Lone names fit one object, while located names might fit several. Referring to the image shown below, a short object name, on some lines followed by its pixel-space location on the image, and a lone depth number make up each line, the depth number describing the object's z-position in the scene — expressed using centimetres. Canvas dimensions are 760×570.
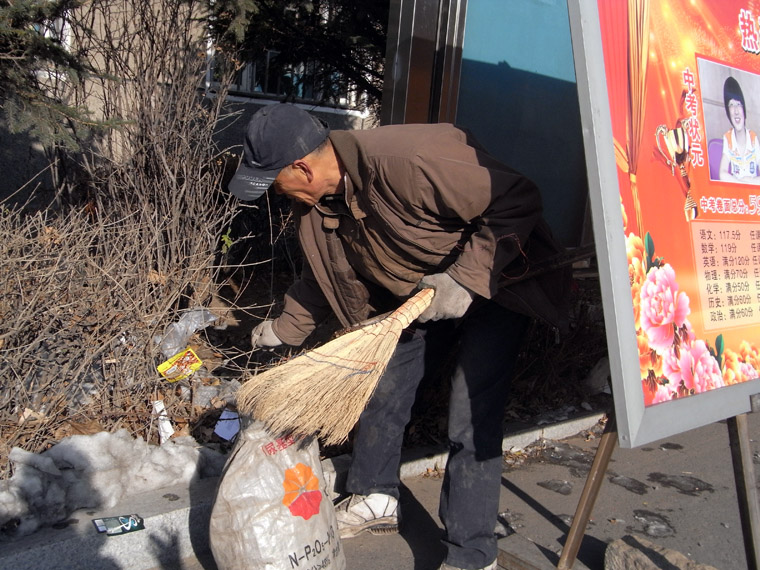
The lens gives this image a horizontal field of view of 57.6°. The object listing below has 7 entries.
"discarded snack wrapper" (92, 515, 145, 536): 270
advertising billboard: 190
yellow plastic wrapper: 337
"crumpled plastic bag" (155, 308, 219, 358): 360
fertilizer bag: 245
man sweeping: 251
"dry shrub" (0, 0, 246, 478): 303
